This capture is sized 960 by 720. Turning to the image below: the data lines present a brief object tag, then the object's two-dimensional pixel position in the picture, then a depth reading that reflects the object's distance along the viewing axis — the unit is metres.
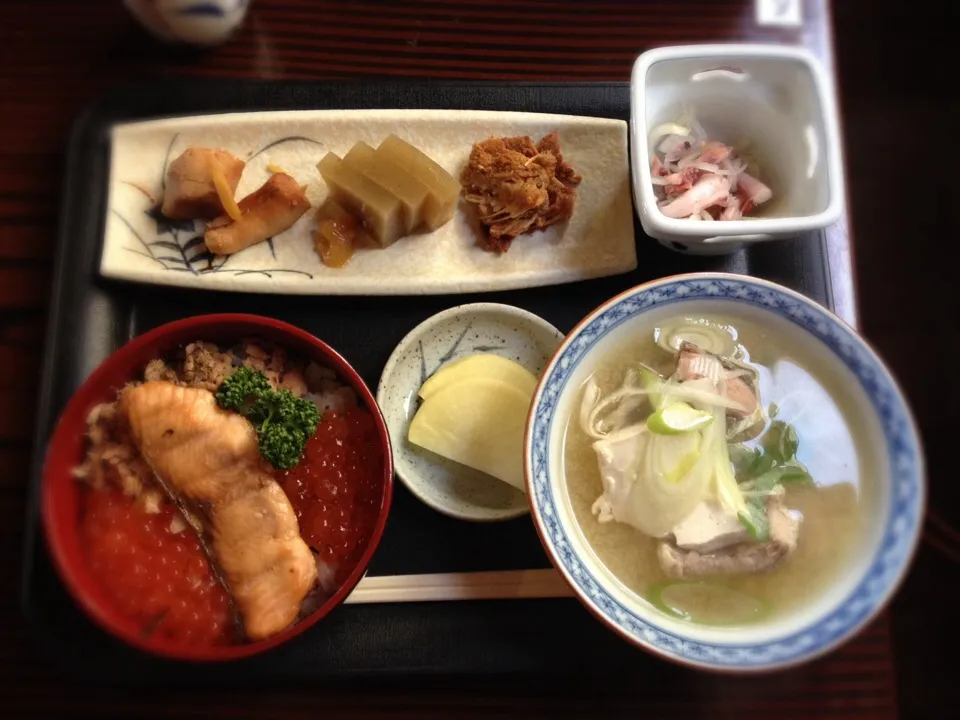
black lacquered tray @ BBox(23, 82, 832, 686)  0.31
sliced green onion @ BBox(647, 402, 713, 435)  0.29
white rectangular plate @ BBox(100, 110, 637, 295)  0.34
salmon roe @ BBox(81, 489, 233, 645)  0.29
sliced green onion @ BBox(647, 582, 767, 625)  0.30
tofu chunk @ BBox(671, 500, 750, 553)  0.29
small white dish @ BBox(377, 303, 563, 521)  0.33
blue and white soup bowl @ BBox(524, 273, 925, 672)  0.27
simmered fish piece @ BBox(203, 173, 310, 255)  0.34
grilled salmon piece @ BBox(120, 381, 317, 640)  0.28
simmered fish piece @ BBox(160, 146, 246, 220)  0.34
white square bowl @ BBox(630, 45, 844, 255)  0.32
